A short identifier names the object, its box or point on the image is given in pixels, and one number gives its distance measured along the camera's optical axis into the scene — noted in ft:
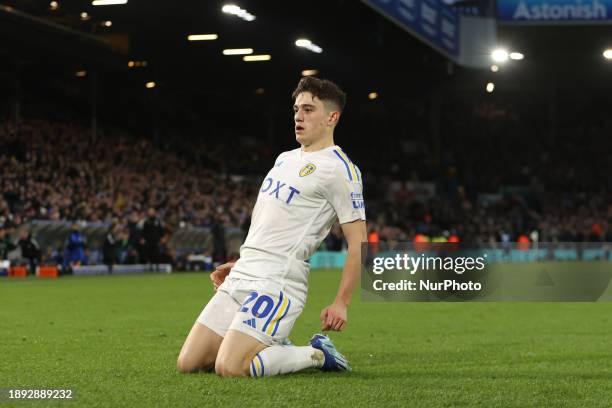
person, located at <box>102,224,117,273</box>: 97.09
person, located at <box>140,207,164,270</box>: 99.60
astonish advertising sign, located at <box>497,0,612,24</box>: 114.73
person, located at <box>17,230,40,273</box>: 89.30
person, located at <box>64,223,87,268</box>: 93.35
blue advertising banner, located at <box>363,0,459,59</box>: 97.96
